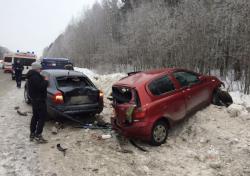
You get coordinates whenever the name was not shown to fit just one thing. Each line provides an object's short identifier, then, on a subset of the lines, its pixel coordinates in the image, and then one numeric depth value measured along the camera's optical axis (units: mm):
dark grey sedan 5251
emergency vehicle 17389
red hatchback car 4303
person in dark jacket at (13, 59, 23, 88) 11343
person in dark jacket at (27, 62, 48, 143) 4517
